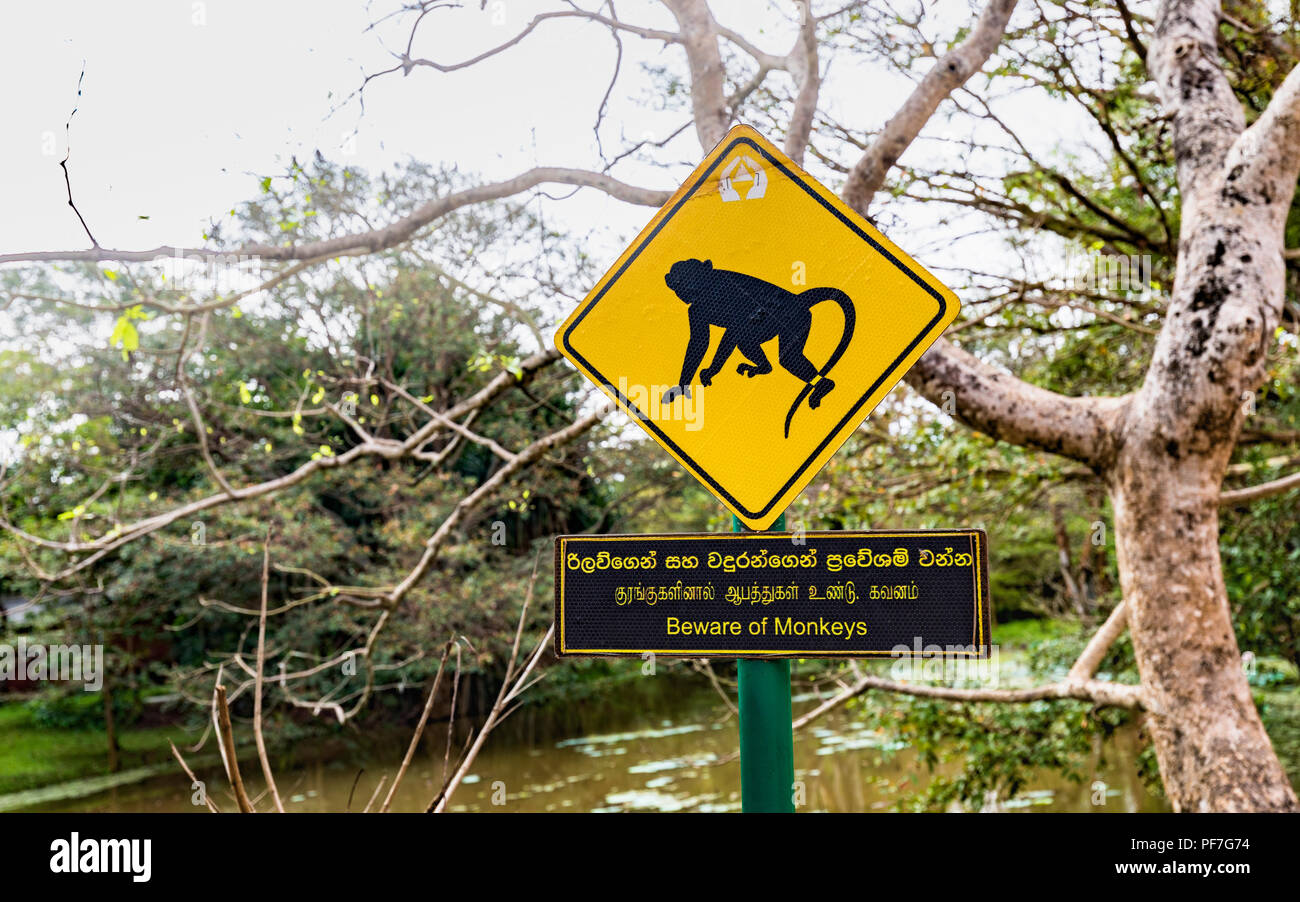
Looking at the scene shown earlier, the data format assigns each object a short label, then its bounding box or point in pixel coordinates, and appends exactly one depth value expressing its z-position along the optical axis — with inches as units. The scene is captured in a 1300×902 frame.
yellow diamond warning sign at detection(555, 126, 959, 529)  79.4
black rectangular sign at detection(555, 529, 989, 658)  71.4
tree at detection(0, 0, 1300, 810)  150.6
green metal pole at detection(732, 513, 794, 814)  74.7
